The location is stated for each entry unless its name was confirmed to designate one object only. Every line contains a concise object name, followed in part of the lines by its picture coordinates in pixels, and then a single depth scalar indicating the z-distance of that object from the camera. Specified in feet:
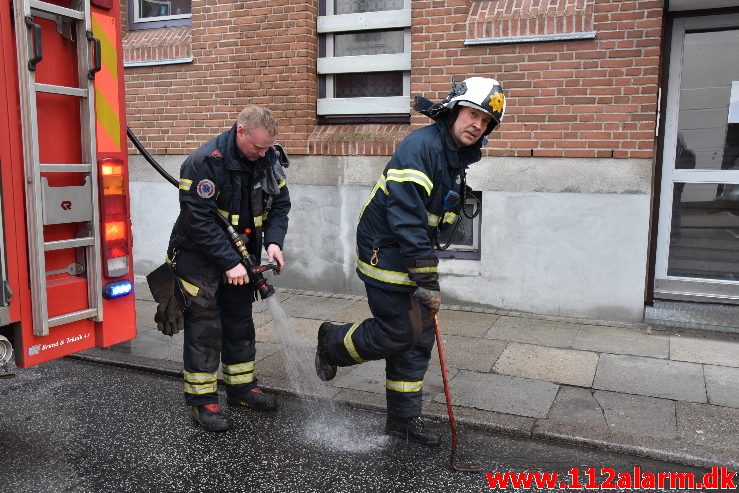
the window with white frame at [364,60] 22.61
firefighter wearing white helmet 11.14
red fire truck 9.95
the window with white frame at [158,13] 26.00
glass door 19.29
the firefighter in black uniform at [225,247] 12.45
